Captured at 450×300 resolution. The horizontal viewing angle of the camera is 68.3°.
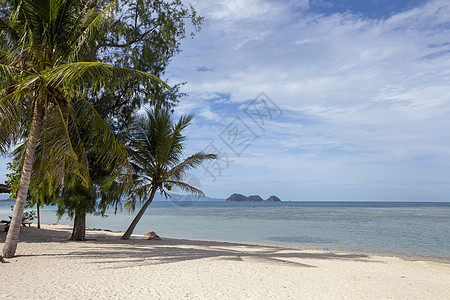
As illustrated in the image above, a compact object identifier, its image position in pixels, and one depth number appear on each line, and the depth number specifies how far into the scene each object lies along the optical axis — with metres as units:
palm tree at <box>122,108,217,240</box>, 12.01
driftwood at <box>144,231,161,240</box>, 13.49
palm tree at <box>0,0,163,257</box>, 6.61
